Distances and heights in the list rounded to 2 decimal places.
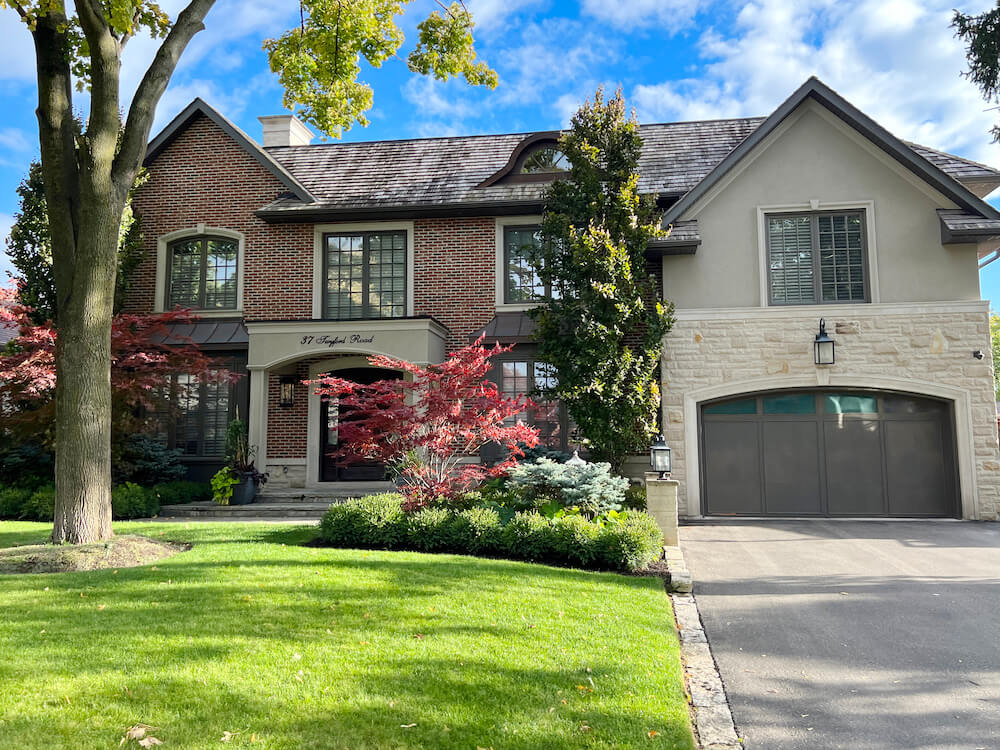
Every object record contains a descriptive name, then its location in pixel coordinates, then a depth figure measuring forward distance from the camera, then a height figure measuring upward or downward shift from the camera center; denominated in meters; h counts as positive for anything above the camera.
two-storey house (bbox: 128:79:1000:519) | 12.47 +2.61
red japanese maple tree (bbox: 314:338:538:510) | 9.08 +0.21
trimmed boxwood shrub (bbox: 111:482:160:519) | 12.22 -1.09
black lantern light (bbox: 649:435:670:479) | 9.52 -0.28
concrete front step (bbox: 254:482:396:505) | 13.54 -1.05
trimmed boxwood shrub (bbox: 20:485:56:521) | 11.66 -1.11
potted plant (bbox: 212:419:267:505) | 13.30 -0.67
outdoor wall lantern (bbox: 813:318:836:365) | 12.41 +1.55
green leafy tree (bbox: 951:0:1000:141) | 15.44 +8.64
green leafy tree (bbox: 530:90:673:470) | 11.62 +2.57
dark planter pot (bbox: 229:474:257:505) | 13.39 -1.00
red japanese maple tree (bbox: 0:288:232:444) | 11.95 +1.33
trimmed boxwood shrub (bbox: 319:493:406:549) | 8.60 -1.07
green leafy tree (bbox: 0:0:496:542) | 7.79 +2.91
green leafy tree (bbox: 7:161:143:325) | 13.72 +3.80
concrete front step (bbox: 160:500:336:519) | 12.77 -1.30
